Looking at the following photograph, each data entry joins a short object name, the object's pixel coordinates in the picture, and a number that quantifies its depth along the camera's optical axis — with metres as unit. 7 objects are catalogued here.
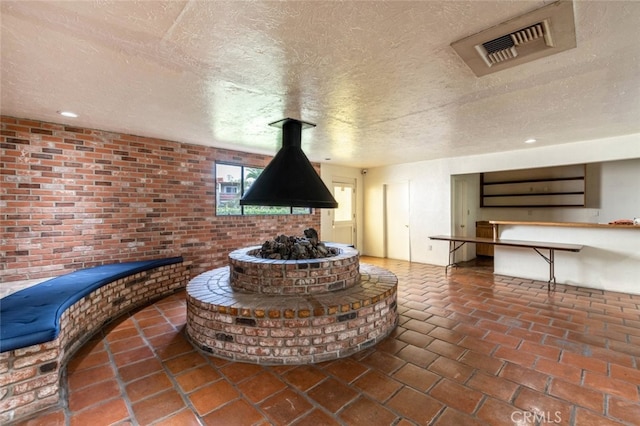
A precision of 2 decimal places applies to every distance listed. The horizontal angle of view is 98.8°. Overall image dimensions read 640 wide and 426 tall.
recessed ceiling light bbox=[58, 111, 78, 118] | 2.82
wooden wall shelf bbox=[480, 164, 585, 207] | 5.62
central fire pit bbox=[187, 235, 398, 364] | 2.21
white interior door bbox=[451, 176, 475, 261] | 5.82
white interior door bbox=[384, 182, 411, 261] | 6.44
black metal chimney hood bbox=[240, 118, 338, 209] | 3.02
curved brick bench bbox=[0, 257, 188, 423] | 1.64
